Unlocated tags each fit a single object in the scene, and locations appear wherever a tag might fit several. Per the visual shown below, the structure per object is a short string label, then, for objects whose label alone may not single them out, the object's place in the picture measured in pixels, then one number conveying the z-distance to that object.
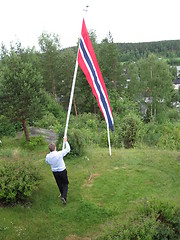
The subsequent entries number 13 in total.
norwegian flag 7.64
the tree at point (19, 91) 13.92
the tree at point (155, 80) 34.19
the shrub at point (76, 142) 10.55
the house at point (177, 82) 91.19
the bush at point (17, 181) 6.71
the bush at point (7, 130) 19.60
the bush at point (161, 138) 17.03
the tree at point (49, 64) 32.28
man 6.46
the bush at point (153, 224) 4.79
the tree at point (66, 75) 30.02
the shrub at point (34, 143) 15.43
